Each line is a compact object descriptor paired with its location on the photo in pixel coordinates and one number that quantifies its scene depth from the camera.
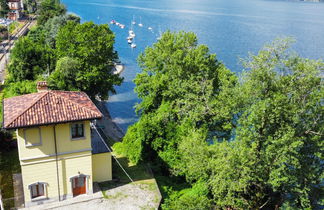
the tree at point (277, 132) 25.19
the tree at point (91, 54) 45.72
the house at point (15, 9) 119.00
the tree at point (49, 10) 97.62
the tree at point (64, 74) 43.81
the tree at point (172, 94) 33.12
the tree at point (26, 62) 49.66
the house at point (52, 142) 24.12
